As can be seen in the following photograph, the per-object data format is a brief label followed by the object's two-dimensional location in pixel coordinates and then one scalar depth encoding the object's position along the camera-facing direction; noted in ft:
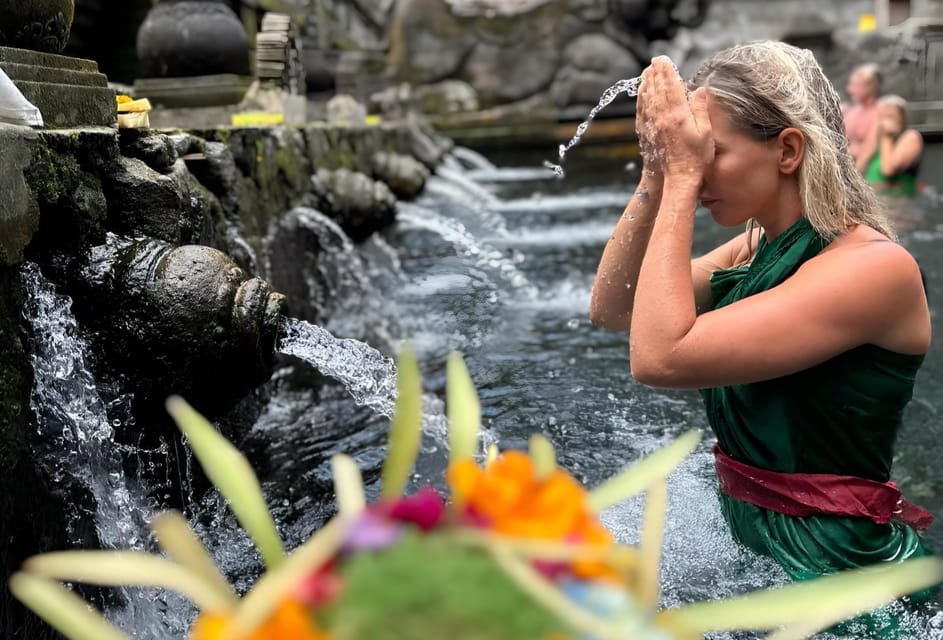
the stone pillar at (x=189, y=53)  19.62
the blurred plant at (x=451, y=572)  1.90
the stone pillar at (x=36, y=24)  8.16
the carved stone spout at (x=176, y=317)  7.47
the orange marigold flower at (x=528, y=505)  2.08
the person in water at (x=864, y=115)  29.81
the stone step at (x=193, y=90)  19.56
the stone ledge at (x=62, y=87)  8.02
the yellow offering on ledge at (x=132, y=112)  9.75
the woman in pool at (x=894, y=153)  28.68
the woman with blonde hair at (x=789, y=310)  5.45
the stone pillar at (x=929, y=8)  63.93
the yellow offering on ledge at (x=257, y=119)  17.89
